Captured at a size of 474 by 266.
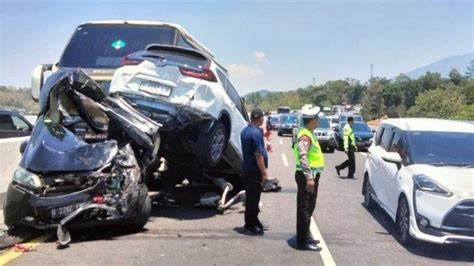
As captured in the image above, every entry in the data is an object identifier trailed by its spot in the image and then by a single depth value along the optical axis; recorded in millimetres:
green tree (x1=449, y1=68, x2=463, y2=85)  104750
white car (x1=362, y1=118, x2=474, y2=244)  7105
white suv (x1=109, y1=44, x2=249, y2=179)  8828
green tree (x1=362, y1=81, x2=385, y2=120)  93681
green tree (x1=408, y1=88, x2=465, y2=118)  57750
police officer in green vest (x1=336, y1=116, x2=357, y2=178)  16047
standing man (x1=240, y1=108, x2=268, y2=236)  8195
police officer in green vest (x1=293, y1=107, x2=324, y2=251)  7387
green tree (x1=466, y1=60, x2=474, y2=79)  107750
